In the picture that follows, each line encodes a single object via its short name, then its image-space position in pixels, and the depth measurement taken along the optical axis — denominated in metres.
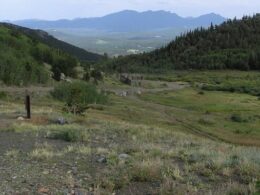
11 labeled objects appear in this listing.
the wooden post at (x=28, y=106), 27.50
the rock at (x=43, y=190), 11.08
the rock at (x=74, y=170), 13.05
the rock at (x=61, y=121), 26.32
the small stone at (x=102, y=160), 14.50
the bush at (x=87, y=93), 66.93
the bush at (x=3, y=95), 60.47
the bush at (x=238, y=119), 69.38
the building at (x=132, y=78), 145.02
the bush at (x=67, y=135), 19.30
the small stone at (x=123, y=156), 14.89
